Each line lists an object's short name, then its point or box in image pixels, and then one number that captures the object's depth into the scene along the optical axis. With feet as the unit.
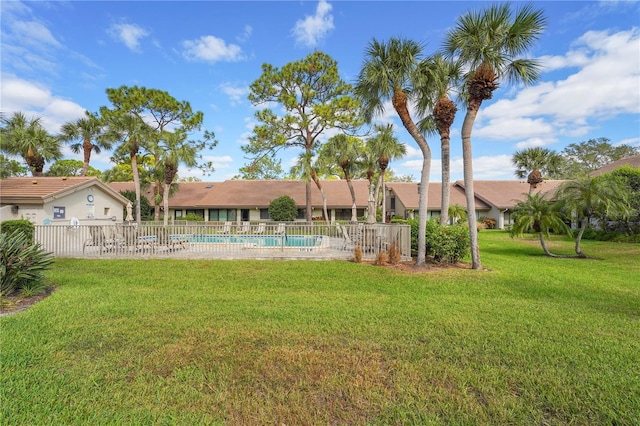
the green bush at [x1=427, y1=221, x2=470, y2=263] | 34.53
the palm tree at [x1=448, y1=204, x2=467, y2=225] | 88.28
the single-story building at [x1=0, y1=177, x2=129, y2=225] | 45.73
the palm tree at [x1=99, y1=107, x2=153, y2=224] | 71.26
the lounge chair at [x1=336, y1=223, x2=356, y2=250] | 40.52
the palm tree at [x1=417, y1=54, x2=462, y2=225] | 34.02
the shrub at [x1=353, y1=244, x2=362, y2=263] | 35.83
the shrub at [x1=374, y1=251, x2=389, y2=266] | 33.40
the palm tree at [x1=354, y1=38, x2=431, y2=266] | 33.06
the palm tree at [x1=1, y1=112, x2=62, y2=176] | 72.43
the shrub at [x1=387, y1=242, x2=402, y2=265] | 34.06
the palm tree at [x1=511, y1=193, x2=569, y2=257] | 40.81
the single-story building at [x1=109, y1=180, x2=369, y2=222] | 99.96
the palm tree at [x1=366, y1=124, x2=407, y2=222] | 66.39
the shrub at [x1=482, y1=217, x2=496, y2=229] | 102.28
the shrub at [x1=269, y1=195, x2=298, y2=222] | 91.15
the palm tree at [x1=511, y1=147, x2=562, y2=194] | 86.89
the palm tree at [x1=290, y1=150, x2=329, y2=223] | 76.33
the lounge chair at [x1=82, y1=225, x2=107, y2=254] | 38.45
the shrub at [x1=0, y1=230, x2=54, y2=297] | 19.52
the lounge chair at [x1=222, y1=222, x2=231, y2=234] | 44.89
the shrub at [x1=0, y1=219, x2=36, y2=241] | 37.04
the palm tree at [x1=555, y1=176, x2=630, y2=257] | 38.81
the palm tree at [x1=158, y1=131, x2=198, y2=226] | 69.87
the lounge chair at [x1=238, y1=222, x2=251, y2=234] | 46.03
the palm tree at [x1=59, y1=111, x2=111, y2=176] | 81.36
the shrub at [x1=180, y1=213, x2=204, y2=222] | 93.09
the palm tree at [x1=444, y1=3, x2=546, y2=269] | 29.76
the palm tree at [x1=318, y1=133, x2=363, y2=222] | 74.69
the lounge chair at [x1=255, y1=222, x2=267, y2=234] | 43.50
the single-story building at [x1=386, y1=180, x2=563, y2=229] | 103.45
